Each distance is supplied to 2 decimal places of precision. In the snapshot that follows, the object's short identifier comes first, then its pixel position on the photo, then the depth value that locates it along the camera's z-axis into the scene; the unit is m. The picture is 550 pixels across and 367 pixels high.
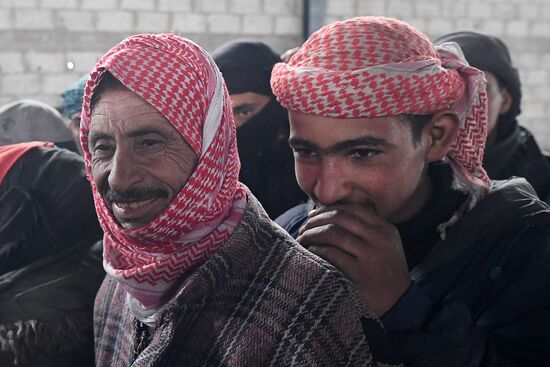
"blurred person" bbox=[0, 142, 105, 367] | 2.07
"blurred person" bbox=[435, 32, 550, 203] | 3.03
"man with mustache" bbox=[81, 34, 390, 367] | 1.48
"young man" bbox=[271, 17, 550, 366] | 1.49
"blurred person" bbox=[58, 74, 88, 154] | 3.69
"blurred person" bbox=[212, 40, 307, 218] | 3.00
